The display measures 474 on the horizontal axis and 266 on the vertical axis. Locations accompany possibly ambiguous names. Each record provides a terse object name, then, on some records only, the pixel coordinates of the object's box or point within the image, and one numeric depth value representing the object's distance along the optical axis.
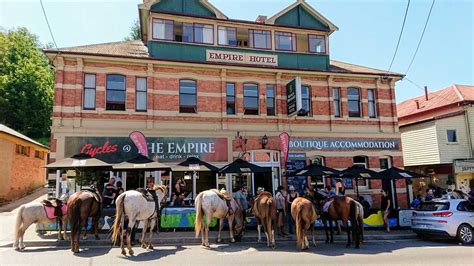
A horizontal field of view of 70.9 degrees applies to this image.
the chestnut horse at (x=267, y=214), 11.19
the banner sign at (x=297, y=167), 18.83
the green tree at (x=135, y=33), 41.78
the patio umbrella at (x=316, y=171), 14.95
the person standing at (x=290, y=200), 14.05
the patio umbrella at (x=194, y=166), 14.74
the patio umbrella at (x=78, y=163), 12.80
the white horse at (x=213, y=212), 11.28
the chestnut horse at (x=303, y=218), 10.74
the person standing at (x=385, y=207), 14.92
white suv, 12.41
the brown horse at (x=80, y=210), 10.11
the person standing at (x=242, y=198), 13.23
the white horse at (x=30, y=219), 10.55
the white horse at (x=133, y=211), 9.84
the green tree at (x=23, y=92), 32.94
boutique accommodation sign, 19.23
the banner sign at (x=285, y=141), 17.11
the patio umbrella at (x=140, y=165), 13.12
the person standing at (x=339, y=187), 16.48
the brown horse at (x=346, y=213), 11.77
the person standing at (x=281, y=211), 13.48
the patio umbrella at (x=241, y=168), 14.15
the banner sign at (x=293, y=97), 17.84
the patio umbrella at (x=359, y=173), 15.62
